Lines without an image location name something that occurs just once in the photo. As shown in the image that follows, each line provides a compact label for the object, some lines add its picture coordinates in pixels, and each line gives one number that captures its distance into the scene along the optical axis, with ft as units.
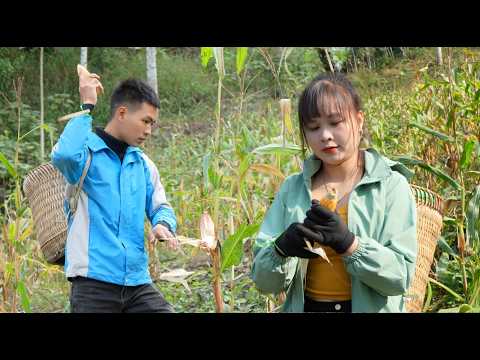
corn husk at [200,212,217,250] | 9.07
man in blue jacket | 8.56
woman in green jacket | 5.56
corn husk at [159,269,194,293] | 9.98
